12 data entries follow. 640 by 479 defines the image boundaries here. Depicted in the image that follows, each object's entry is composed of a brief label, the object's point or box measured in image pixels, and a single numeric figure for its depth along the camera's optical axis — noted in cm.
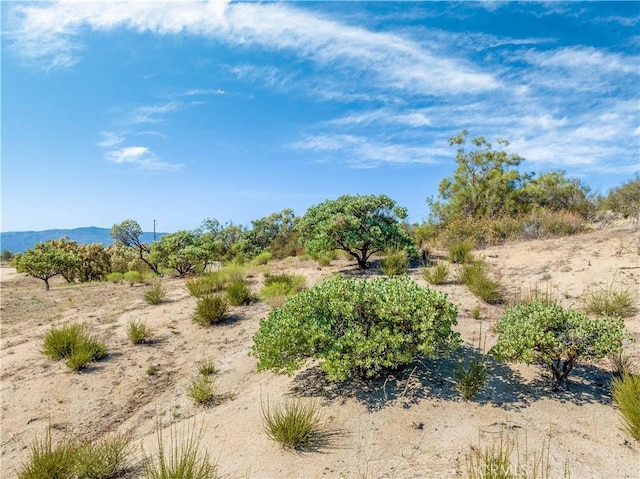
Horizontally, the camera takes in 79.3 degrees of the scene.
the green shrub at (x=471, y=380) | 491
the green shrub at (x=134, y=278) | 1711
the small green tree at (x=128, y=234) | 2059
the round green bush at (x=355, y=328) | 480
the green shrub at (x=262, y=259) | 1898
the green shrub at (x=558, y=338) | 481
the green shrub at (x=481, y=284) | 895
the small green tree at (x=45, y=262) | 1820
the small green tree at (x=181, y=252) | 1783
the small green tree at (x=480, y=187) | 2544
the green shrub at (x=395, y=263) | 1169
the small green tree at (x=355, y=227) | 1206
